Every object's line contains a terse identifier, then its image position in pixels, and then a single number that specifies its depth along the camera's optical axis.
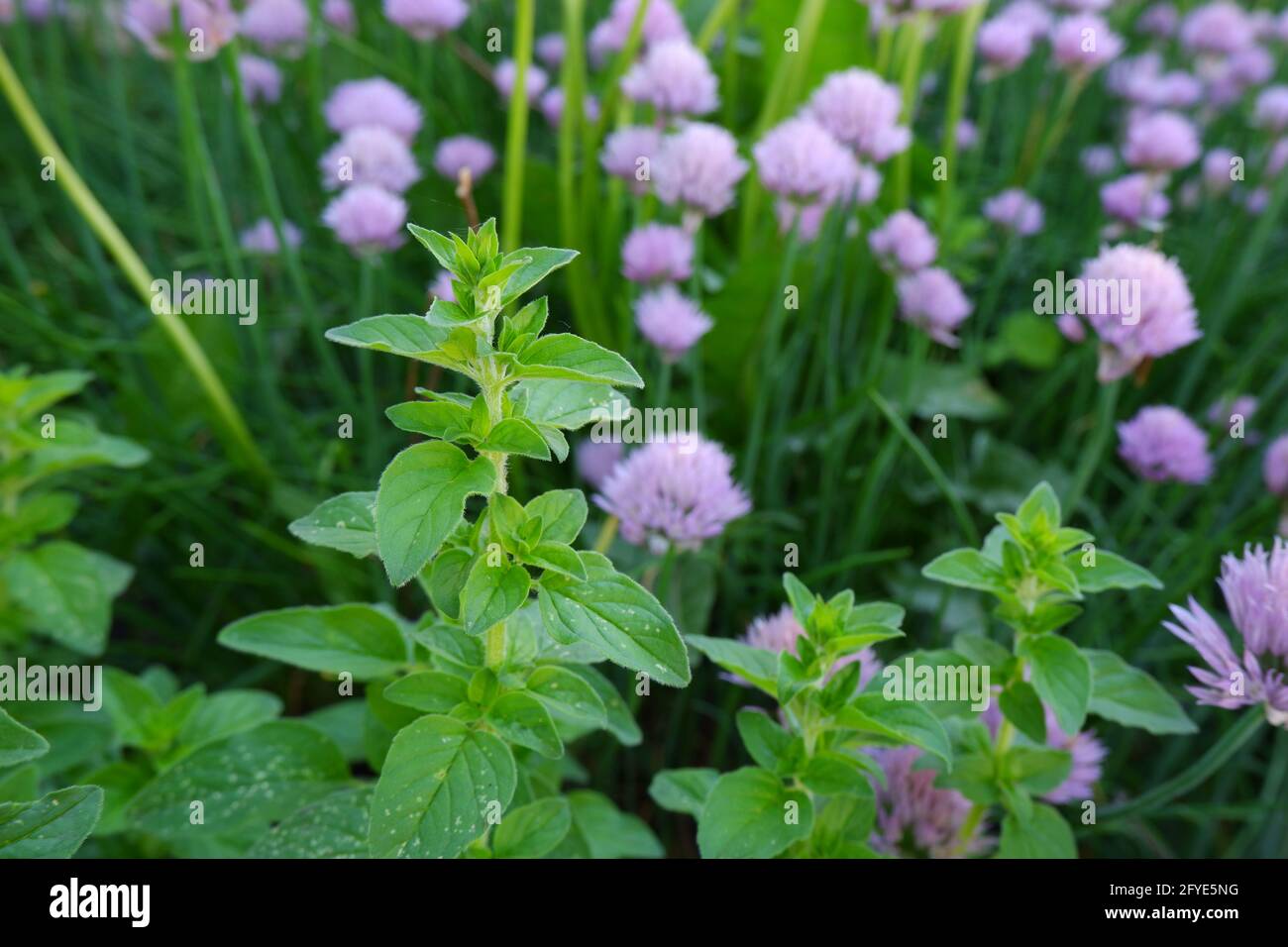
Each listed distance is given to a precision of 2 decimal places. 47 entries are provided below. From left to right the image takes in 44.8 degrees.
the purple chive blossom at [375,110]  0.45
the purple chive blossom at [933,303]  0.42
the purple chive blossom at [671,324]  0.39
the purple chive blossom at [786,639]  0.32
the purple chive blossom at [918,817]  0.32
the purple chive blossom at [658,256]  0.41
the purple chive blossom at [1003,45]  0.50
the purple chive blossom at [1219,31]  0.61
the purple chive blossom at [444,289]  0.38
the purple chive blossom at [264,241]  0.48
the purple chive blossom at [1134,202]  0.49
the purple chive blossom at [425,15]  0.47
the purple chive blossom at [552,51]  0.55
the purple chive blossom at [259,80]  0.51
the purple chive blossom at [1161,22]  0.68
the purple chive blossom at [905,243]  0.42
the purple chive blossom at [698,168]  0.40
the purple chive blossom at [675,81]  0.42
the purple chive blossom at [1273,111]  0.53
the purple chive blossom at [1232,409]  0.45
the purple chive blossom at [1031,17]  0.57
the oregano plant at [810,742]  0.27
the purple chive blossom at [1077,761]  0.33
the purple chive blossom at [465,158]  0.48
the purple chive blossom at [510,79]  0.49
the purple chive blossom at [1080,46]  0.50
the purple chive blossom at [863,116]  0.42
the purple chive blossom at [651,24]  0.47
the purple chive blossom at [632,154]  0.43
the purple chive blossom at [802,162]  0.40
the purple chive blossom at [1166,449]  0.40
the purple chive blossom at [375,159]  0.43
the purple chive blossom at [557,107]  0.48
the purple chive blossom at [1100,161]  0.58
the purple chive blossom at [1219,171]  0.55
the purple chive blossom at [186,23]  0.41
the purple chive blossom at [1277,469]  0.39
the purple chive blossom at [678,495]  0.35
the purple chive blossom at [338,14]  0.57
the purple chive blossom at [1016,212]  0.50
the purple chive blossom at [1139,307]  0.37
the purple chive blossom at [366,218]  0.40
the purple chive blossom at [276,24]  0.50
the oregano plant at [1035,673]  0.29
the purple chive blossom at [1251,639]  0.28
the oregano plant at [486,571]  0.25
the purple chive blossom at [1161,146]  0.49
